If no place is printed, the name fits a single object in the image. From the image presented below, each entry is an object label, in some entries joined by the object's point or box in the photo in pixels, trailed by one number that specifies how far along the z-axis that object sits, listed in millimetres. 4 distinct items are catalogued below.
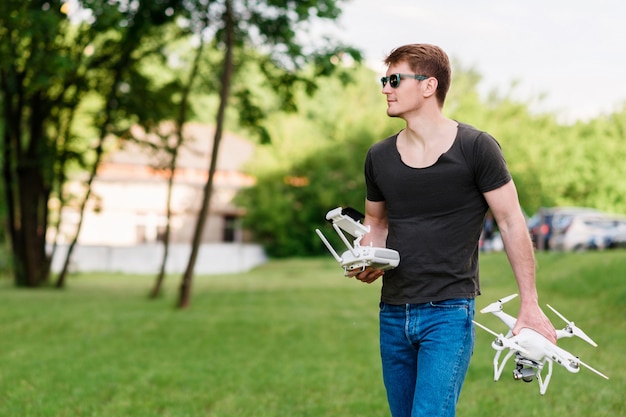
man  3811
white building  53750
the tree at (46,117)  22703
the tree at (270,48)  16094
